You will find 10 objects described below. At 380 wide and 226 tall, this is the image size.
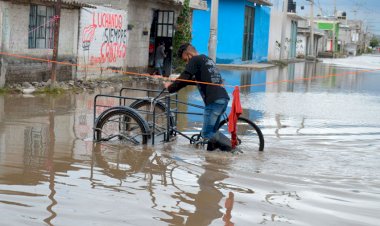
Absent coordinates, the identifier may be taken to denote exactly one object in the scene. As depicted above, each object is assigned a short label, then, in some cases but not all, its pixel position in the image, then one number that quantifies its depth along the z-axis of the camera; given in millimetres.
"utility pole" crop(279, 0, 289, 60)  51250
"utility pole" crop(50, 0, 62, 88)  16141
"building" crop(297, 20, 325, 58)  79250
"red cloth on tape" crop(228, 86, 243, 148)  9180
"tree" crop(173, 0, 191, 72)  28031
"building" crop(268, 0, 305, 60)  58844
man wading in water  9102
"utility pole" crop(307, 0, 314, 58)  71062
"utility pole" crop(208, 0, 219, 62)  27594
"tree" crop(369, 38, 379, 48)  197125
